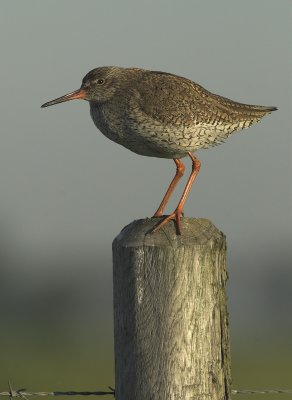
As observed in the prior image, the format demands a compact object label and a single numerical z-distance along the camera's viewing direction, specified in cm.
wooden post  1145
